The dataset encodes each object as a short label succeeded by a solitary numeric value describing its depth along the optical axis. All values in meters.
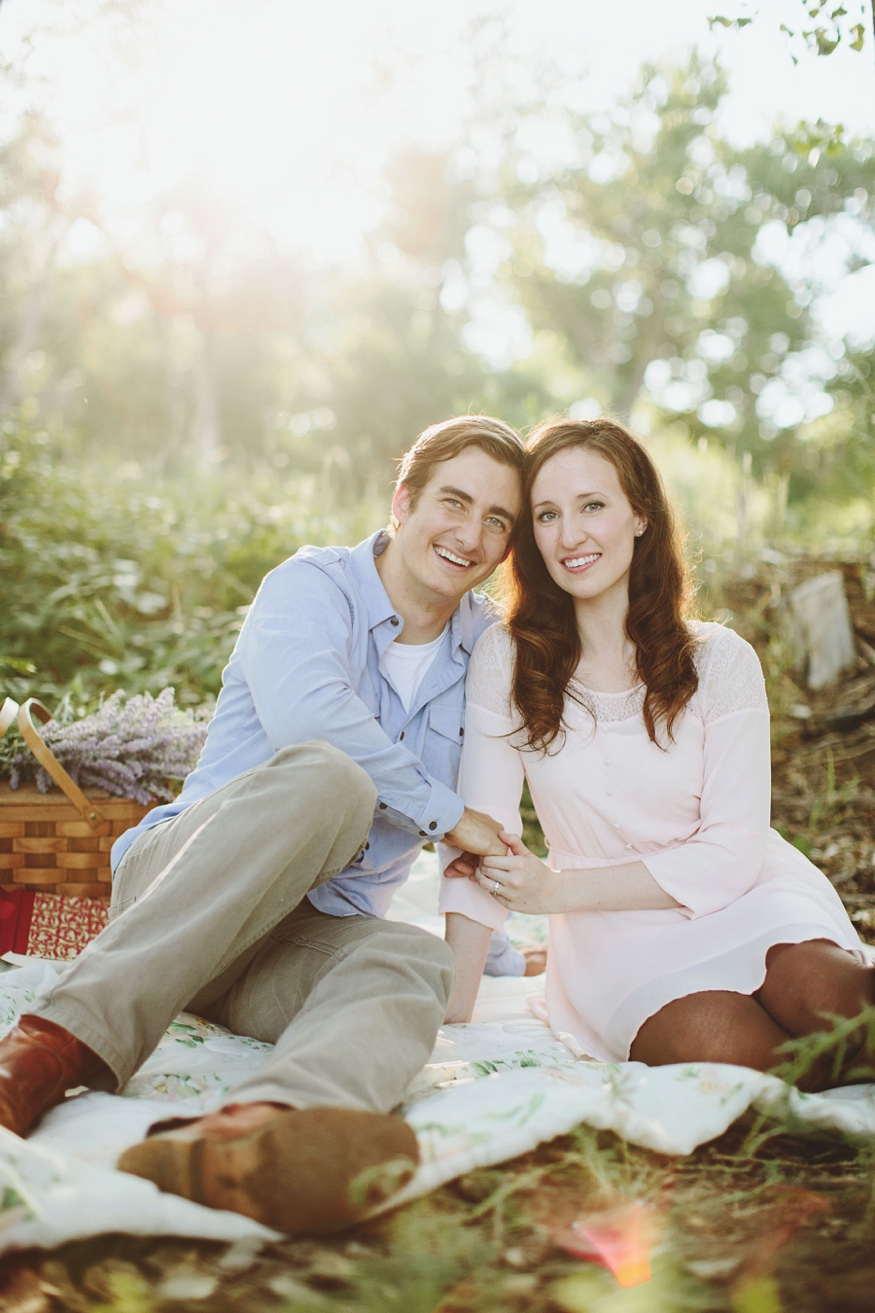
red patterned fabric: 2.39
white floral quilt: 1.16
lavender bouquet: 2.54
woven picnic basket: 2.46
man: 1.22
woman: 1.94
